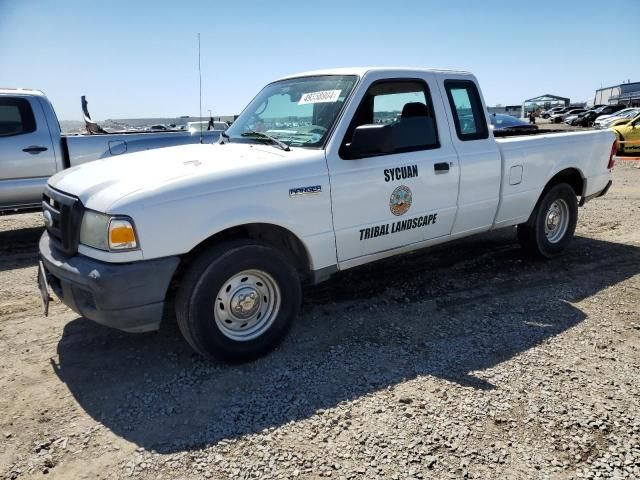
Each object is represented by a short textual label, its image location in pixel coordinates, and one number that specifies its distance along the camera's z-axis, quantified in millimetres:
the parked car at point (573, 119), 39781
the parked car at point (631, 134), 16641
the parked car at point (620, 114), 27478
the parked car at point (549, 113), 57700
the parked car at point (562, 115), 47934
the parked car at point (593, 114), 37375
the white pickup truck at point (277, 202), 3014
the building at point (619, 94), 61344
